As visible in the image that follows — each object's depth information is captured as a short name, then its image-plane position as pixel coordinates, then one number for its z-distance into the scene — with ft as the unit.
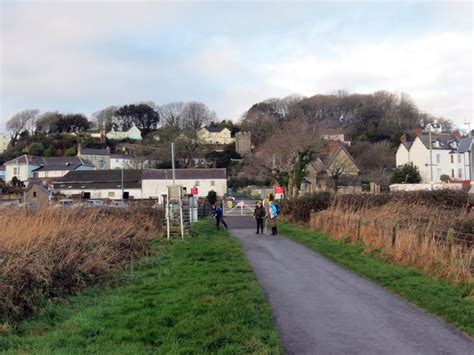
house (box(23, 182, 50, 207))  214.90
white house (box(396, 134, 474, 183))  235.40
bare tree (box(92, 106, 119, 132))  470.80
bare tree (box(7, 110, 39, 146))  448.24
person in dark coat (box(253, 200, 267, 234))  81.25
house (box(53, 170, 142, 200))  273.95
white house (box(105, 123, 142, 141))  447.71
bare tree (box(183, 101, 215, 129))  437.34
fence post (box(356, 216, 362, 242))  57.55
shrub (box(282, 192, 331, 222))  89.10
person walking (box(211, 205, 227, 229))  92.79
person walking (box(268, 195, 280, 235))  79.05
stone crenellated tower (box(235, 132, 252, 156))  374.51
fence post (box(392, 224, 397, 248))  47.50
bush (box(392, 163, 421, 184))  212.84
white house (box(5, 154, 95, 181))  347.81
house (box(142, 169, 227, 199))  265.54
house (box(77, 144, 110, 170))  384.27
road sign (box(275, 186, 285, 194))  146.00
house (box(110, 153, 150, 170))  330.34
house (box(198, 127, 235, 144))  419.37
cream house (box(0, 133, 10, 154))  481.18
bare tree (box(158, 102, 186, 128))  442.91
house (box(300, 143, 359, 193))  227.40
